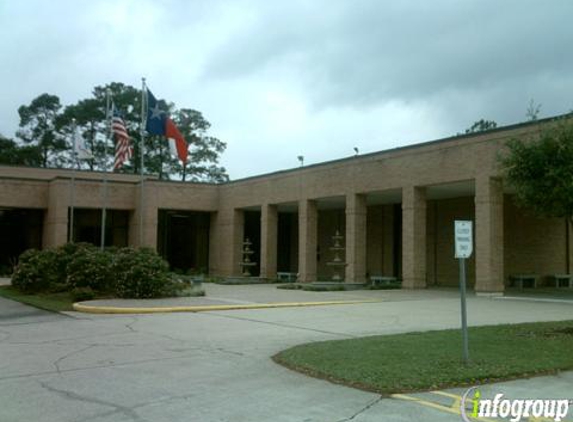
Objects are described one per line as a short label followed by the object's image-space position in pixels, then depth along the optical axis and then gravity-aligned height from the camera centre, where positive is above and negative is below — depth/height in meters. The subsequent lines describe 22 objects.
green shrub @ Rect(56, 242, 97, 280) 25.58 +0.40
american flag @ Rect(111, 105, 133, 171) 29.62 +5.44
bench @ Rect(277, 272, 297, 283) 37.94 -0.62
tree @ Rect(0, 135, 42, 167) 70.12 +11.51
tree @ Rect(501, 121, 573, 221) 12.91 +1.91
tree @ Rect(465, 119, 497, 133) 74.69 +15.81
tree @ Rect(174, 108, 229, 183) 73.00 +12.95
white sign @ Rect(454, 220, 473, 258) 9.25 +0.39
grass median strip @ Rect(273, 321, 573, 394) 8.34 -1.31
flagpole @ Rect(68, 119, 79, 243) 31.59 +4.31
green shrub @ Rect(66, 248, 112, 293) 23.00 -0.26
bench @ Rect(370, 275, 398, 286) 31.66 -0.69
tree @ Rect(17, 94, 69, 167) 73.25 +14.77
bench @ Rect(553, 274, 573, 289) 32.88 -0.58
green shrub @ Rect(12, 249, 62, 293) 25.33 -0.37
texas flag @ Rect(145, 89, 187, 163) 30.05 +6.24
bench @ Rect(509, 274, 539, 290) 31.84 -0.58
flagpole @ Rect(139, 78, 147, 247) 30.05 +6.59
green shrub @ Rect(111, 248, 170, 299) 22.42 -0.34
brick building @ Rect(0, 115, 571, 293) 26.55 +2.79
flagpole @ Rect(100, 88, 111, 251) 31.95 +7.90
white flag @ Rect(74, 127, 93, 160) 31.20 +5.45
